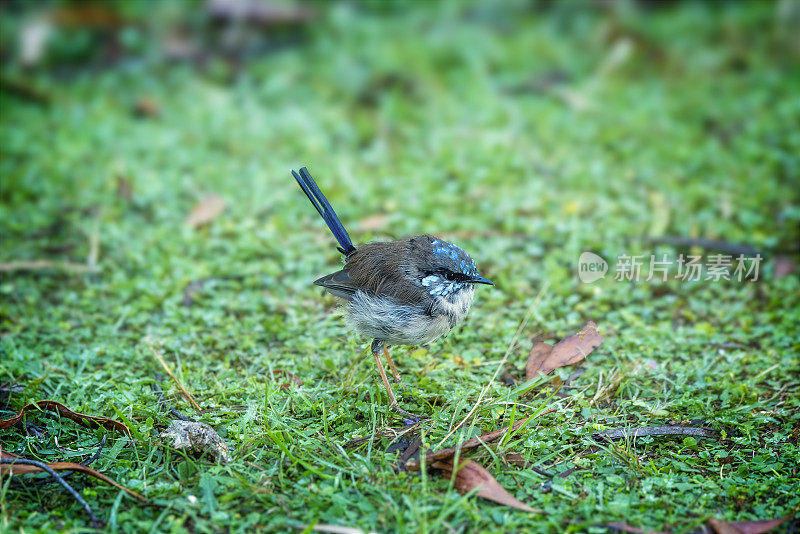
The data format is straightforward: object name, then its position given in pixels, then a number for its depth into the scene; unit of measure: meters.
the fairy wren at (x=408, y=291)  8.90
